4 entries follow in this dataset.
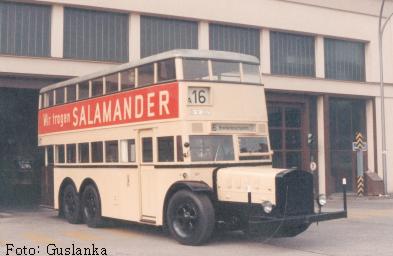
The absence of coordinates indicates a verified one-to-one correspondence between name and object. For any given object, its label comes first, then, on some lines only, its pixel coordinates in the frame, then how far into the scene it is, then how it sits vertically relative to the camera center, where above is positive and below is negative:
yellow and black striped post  26.84 -0.40
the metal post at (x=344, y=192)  11.42 -0.82
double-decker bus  11.02 +0.06
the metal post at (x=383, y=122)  26.52 +1.38
